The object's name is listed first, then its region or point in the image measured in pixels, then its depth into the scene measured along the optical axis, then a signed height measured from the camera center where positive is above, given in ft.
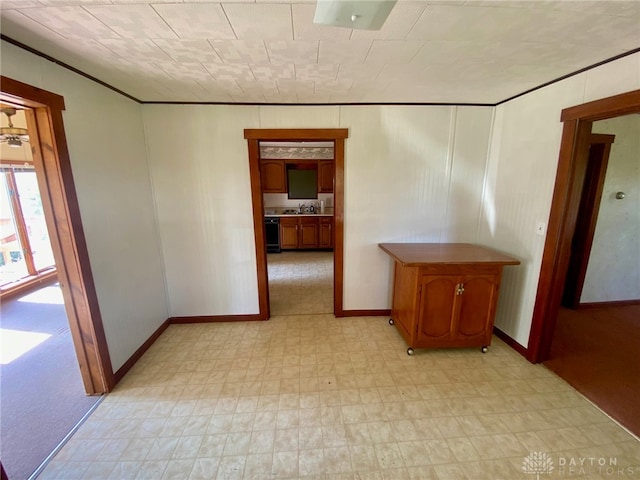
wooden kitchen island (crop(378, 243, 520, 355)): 7.02 -2.95
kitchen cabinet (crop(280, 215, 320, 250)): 19.10 -2.95
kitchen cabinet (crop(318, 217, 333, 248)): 19.07 -3.04
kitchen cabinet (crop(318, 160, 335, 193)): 19.39 +1.20
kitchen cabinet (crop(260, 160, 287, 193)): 19.22 +1.24
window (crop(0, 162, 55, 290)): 12.62 -1.61
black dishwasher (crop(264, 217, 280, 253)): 19.06 -3.08
